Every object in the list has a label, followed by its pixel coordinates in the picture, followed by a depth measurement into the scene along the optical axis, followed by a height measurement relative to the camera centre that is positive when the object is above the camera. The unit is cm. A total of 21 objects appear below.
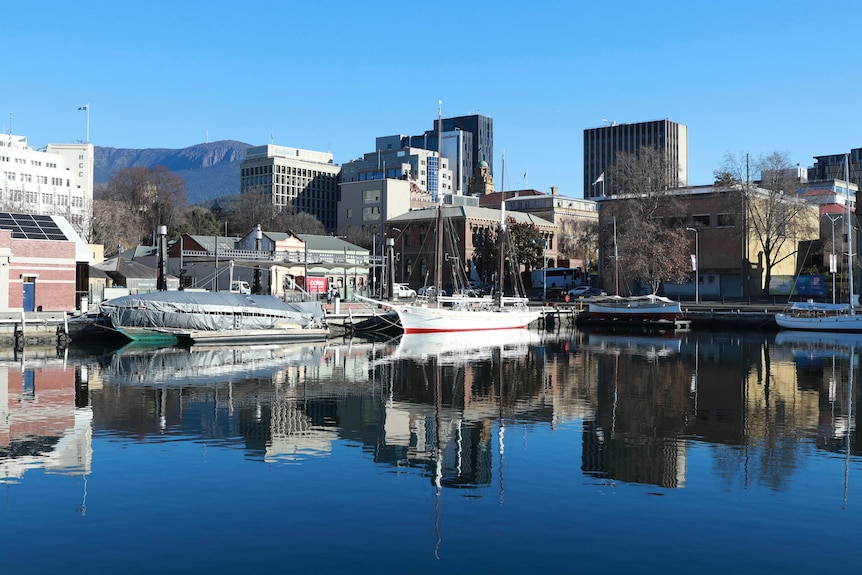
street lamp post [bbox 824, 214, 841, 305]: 7364 +221
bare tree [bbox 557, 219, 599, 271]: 13625 +738
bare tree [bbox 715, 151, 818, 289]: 8881 +838
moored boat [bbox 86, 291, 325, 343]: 5409 -165
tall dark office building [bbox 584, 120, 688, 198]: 9756 +1242
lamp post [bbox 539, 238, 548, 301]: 10839 +237
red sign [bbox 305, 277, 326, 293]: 9088 +47
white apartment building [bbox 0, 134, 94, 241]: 16611 +2099
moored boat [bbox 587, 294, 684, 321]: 7781 -152
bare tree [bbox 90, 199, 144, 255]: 10900 +785
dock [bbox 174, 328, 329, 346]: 5472 -284
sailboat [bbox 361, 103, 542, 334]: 6825 -174
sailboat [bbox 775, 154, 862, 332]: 7038 -200
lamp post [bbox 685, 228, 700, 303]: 8916 +243
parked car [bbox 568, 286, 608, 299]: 10300 -16
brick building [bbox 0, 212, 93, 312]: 5850 +155
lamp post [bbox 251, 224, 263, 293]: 8361 +496
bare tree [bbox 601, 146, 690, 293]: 8819 +659
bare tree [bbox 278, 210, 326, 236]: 15298 +1117
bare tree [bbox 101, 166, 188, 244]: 13450 +1492
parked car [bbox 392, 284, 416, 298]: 8726 -9
